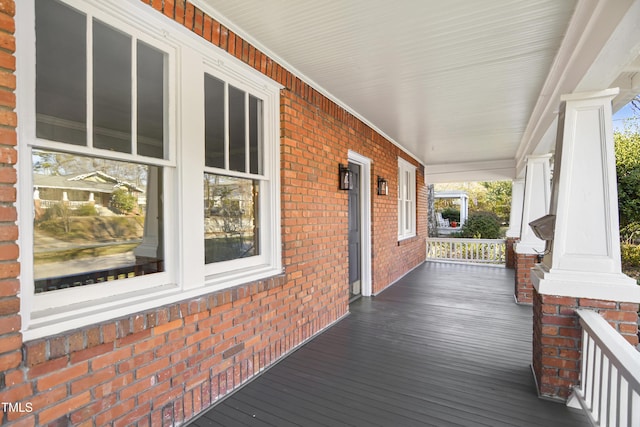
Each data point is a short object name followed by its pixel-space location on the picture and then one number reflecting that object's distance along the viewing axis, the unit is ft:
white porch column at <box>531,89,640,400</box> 7.26
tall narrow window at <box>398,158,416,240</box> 23.29
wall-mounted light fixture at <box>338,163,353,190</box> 13.35
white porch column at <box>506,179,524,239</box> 25.44
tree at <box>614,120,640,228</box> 24.36
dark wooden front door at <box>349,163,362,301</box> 16.52
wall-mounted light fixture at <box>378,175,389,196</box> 17.84
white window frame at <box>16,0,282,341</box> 4.67
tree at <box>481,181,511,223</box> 62.80
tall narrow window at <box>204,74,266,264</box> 8.11
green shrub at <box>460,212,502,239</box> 40.68
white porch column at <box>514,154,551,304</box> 15.76
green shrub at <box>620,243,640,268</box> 24.86
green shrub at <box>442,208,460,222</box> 68.27
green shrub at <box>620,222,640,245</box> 24.99
